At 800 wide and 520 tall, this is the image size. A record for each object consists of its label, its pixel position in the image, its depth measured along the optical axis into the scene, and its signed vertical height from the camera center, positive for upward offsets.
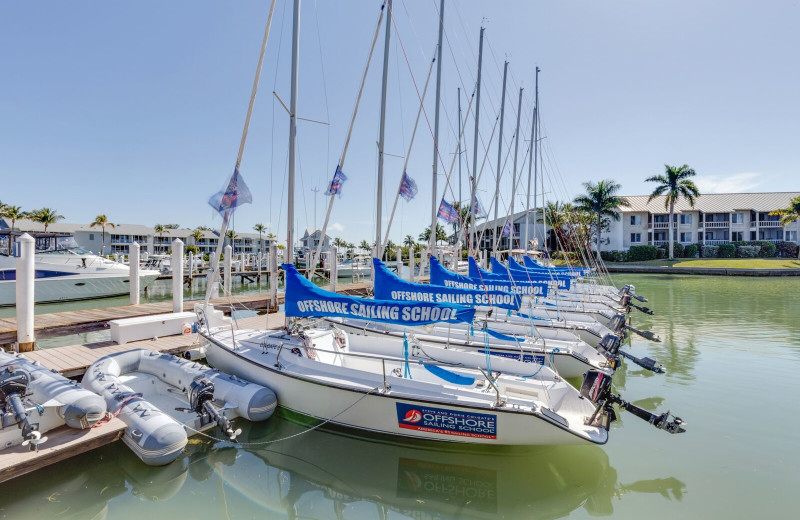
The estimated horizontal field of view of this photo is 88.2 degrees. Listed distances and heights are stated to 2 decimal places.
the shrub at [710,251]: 54.59 +1.66
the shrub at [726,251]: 53.72 +1.65
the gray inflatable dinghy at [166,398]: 5.89 -2.39
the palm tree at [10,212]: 57.59 +6.46
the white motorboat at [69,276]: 20.94 -0.94
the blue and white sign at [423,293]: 8.66 -0.67
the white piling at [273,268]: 13.35 -0.26
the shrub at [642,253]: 54.91 +1.32
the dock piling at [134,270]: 14.69 -0.41
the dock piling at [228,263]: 18.74 -0.16
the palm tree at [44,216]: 57.13 +5.92
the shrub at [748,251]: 52.94 +1.64
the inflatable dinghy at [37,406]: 5.48 -2.10
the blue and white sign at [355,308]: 7.02 -0.82
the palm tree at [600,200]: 53.75 +8.21
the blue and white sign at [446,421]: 6.11 -2.42
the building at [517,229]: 59.38 +5.08
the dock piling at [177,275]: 12.05 -0.47
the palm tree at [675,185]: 52.03 +10.00
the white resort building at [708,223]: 56.69 +5.70
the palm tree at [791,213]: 47.56 +6.02
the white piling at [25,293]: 8.76 -0.75
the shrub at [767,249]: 53.16 +1.92
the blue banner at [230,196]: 9.27 +1.44
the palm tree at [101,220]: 63.30 +5.96
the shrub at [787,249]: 53.29 +1.95
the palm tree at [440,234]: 80.62 +5.42
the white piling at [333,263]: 16.61 -0.10
